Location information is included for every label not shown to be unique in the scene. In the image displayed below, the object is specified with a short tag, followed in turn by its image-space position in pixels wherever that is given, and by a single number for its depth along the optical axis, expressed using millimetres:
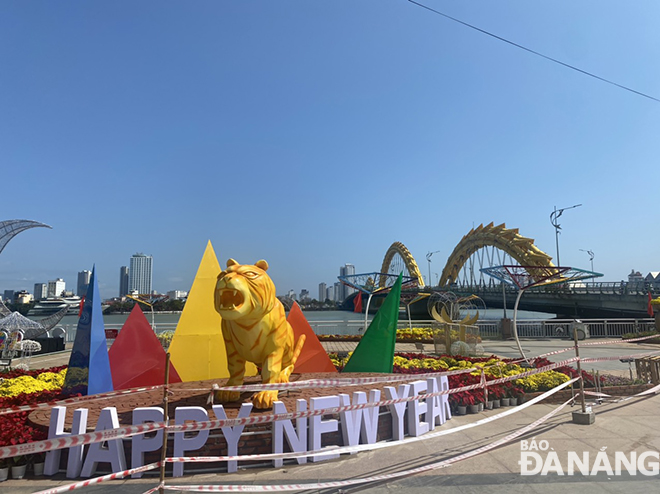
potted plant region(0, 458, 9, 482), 4328
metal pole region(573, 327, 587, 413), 6094
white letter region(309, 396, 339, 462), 4746
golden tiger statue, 4984
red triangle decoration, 6938
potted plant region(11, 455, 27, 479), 4379
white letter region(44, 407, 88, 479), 4328
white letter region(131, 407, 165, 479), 4348
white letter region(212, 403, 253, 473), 4441
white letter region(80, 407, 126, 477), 4328
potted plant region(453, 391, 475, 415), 6809
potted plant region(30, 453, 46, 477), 4453
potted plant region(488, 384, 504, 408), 7289
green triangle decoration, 7645
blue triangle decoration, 6082
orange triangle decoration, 8086
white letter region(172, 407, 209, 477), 4395
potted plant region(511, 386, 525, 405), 7535
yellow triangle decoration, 7457
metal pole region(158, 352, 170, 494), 3324
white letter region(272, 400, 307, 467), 4594
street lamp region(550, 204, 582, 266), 44500
